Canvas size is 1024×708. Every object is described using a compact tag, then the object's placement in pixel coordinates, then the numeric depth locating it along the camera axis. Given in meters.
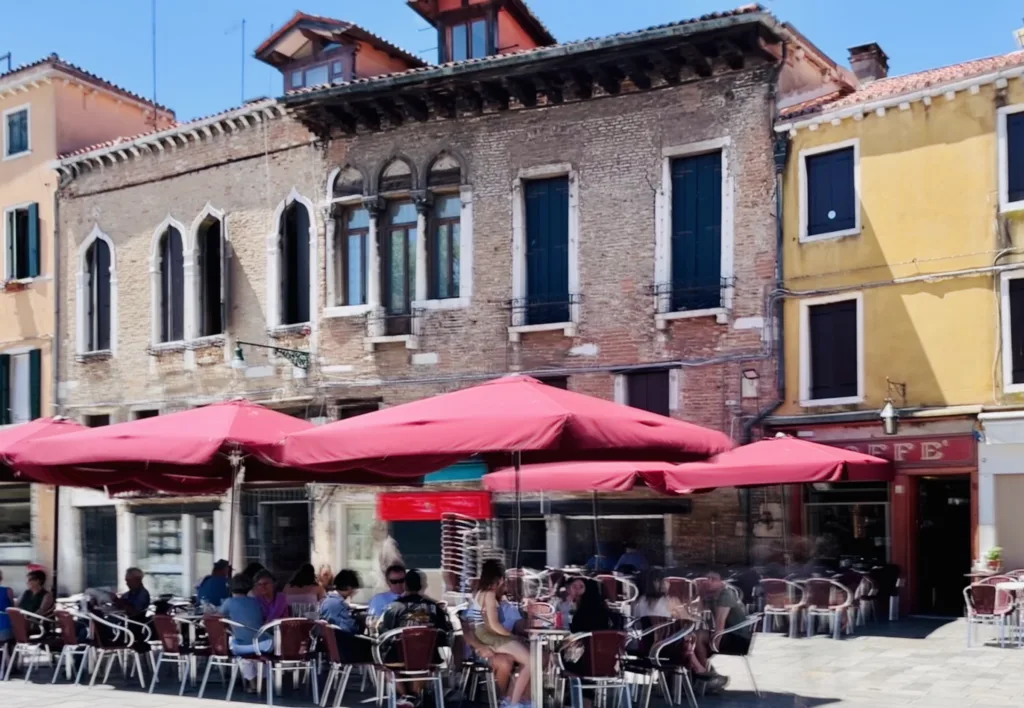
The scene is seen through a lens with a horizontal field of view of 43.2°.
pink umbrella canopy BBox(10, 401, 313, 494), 11.20
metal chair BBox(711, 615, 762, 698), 10.42
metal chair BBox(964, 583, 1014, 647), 13.76
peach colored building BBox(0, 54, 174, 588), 26.28
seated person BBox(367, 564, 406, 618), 10.61
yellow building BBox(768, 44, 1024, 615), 16.72
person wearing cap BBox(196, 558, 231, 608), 12.73
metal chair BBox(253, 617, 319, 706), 10.61
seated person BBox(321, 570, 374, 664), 10.24
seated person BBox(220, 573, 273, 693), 10.77
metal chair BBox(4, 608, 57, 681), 12.29
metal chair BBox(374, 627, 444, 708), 9.70
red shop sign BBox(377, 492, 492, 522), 21.02
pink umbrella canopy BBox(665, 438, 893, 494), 14.80
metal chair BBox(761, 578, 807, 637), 15.35
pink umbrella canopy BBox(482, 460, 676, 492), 14.10
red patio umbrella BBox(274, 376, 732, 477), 9.13
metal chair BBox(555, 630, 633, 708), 9.45
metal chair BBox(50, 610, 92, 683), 11.97
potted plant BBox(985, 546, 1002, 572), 16.09
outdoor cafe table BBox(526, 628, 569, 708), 9.41
